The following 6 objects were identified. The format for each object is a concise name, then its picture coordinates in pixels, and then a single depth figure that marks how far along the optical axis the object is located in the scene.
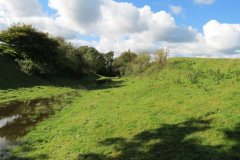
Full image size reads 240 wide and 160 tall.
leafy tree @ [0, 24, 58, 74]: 36.07
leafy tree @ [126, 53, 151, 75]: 48.49
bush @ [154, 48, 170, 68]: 37.02
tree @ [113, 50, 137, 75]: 77.18
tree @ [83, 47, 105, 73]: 75.36
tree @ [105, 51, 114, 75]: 85.65
